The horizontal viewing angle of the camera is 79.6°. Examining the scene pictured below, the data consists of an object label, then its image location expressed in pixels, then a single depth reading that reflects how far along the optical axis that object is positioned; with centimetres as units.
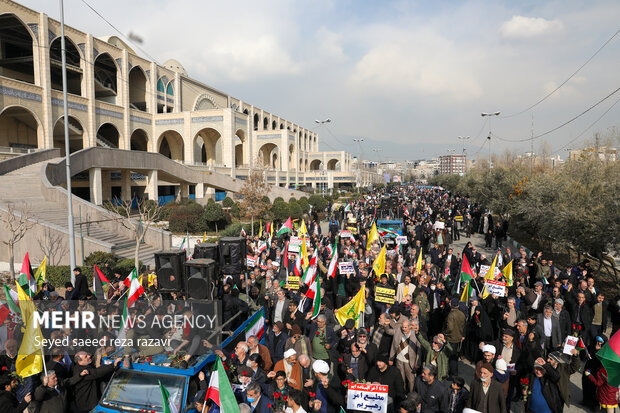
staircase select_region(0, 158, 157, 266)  1666
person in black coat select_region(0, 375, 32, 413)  450
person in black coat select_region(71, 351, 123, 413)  498
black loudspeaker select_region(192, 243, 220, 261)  818
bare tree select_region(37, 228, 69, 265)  1509
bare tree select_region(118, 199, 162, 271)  1901
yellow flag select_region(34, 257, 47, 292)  989
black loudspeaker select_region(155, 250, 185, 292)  704
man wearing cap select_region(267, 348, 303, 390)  519
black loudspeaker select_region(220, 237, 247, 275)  845
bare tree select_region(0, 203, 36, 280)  1382
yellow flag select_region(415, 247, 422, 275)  1025
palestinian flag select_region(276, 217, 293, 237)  1662
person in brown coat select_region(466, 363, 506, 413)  468
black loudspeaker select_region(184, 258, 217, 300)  676
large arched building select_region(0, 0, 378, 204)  2883
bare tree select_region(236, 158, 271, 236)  2523
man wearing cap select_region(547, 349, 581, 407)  510
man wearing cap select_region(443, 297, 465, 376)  694
